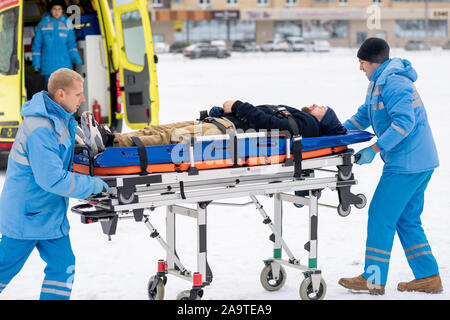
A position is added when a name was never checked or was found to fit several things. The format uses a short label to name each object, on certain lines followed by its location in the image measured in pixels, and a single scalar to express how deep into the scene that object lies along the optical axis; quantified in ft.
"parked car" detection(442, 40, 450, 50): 179.77
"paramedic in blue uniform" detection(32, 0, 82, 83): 32.60
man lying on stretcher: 13.37
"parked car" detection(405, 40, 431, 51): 181.16
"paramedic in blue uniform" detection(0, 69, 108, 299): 11.66
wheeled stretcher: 12.67
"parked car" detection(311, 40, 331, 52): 178.29
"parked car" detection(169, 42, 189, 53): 175.45
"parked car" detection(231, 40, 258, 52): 184.20
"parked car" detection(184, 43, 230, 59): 140.46
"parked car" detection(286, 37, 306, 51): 177.68
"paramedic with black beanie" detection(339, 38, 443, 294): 14.56
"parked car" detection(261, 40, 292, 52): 180.34
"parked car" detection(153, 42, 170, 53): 179.73
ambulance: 27.99
